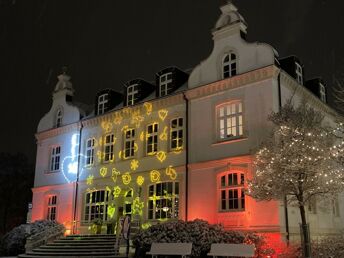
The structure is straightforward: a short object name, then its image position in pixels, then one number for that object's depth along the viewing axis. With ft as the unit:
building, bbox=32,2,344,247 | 67.82
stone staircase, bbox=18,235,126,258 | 70.38
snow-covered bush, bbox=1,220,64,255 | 83.35
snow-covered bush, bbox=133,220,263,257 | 58.49
